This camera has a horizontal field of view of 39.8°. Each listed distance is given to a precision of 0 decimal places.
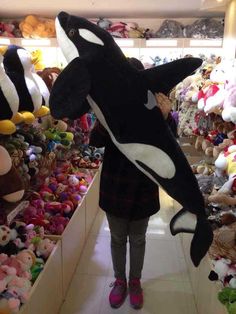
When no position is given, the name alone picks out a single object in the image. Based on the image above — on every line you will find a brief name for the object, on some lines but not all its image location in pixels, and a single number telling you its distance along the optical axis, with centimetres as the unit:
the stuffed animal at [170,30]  461
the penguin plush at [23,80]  132
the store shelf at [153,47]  466
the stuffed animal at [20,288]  125
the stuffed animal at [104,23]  460
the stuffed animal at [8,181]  114
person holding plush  142
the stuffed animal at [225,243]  147
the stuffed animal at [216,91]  192
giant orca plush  93
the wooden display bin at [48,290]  133
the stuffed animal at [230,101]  164
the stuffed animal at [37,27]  465
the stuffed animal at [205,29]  453
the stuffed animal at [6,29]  479
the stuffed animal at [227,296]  124
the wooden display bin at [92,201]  245
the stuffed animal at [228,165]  170
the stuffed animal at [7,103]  110
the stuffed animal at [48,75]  192
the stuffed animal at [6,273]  128
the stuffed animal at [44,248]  157
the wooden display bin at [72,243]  178
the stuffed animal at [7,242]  136
